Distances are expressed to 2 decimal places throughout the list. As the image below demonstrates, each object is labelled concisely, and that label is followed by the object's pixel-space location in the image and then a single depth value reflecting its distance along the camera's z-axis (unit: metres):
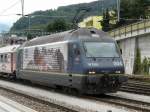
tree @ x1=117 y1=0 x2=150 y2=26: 83.69
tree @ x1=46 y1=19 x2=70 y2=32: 75.55
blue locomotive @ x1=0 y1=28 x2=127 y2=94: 21.11
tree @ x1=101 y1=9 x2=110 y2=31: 73.25
